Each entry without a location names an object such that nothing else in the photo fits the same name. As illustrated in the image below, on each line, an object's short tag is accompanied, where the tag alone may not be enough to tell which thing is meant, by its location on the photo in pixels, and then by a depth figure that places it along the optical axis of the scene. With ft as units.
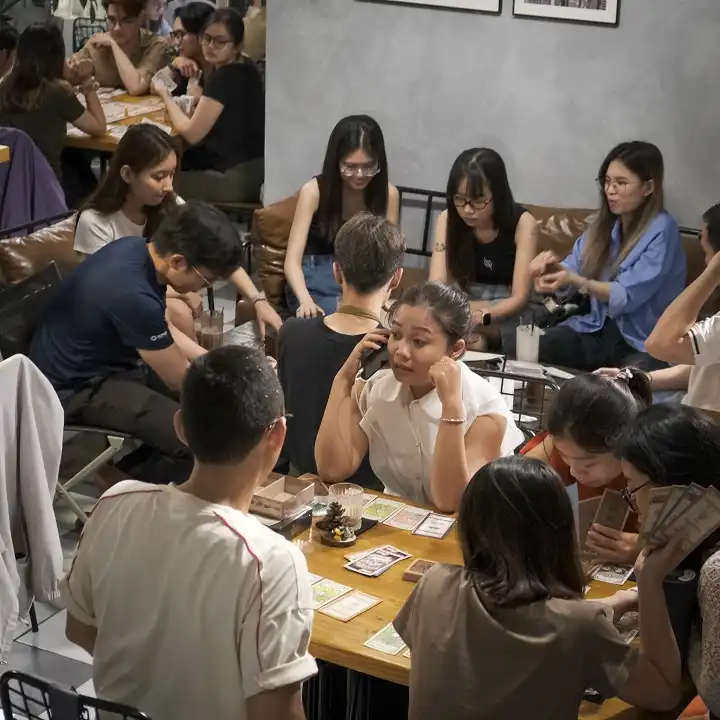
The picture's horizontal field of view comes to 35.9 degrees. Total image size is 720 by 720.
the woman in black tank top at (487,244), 15.70
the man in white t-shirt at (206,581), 5.85
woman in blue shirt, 15.10
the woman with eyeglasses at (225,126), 20.90
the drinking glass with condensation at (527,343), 14.12
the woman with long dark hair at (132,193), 14.62
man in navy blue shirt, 12.28
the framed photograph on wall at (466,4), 16.57
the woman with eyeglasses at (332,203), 16.24
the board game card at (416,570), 7.98
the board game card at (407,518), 8.81
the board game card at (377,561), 8.08
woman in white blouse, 8.96
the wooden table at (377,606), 6.88
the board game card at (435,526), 8.67
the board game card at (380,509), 8.95
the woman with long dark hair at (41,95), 19.71
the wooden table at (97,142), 21.15
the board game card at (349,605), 7.50
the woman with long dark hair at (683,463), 6.86
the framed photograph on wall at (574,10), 15.93
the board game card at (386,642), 7.15
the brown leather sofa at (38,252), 14.66
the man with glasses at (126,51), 23.89
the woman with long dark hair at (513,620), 6.11
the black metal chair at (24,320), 12.85
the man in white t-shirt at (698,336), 11.01
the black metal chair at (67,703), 5.75
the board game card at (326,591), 7.67
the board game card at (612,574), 8.05
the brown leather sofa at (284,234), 16.47
